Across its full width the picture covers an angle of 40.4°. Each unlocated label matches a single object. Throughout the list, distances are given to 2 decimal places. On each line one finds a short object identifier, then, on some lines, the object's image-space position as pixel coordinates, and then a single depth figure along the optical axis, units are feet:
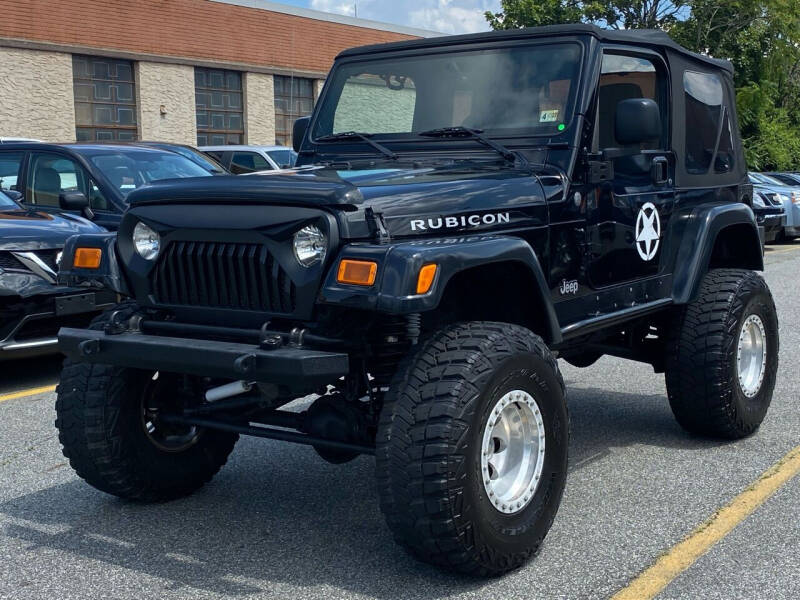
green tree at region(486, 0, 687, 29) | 106.42
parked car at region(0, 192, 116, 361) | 23.07
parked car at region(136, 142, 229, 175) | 32.31
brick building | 85.56
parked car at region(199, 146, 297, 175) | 55.98
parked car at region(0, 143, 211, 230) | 28.99
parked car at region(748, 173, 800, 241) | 69.00
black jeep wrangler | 12.31
